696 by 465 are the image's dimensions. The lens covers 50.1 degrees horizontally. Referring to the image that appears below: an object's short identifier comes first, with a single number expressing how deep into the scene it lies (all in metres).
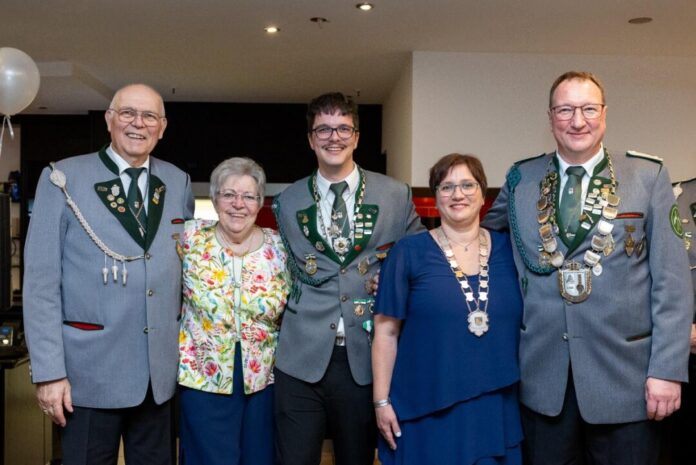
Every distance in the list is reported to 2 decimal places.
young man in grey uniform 2.48
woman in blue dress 2.21
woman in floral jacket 2.47
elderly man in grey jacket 2.28
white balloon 4.23
